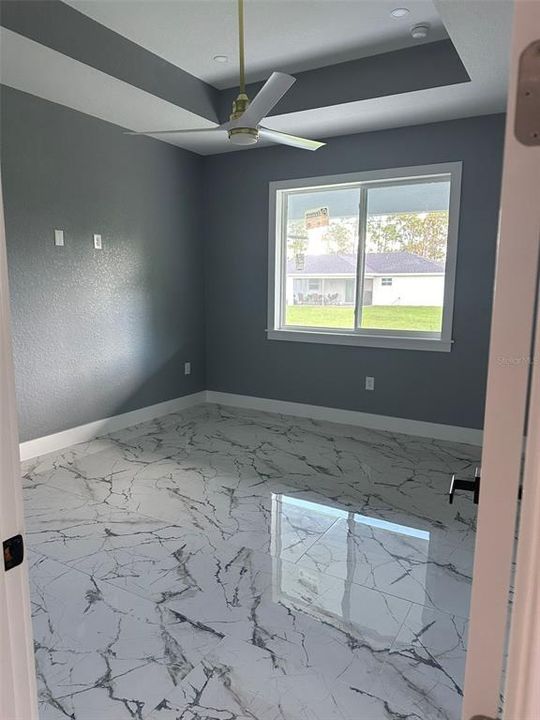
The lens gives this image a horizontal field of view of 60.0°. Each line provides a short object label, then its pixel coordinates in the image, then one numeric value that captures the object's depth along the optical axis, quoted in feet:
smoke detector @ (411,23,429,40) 9.28
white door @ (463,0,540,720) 1.46
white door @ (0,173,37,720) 2.25
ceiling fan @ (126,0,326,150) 6.93
